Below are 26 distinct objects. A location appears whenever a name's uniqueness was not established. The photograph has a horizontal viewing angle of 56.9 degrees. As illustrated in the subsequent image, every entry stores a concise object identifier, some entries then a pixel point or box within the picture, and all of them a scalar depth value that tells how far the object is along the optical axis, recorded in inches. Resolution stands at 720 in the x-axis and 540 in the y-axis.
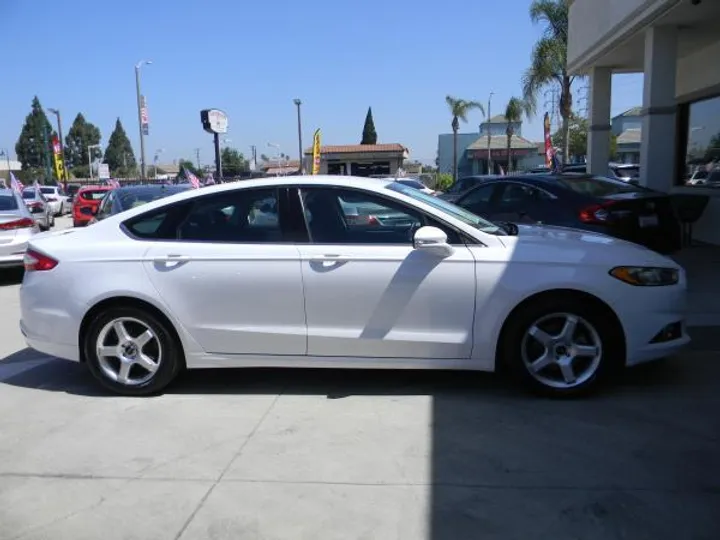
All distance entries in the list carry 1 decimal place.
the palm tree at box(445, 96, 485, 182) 1998.0
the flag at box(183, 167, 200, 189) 735.2
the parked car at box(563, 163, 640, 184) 889.5
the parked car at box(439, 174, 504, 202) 705.3
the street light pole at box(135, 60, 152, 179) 1354.6
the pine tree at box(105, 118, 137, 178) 5142.7
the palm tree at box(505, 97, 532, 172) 1805.0
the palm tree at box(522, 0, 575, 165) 1083.2
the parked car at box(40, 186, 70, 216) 1186.0
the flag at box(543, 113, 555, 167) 1051.6
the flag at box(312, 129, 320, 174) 1080.0
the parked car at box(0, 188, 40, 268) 411.8
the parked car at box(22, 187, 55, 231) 658.2
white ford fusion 177.0
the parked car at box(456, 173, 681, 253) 303.6
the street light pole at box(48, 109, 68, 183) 1895.1
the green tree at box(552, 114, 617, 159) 2440.9
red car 653.3
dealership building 437.7
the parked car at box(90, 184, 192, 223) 389.4
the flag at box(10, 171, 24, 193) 993.5
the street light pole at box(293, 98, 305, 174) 1734.7
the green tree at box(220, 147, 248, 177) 4506.6
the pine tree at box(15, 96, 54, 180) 4350.4
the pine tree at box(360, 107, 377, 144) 3260.3
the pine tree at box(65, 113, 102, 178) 4793.6
